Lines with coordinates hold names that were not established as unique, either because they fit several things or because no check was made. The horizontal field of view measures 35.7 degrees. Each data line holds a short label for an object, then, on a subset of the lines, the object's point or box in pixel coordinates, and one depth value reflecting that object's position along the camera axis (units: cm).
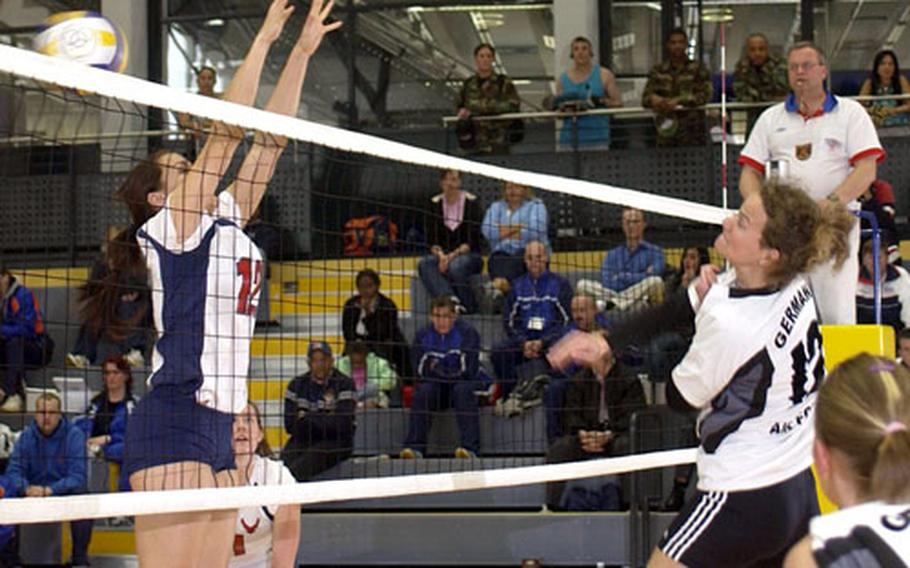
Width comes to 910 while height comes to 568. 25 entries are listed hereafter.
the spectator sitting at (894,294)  977
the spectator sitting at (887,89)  1209
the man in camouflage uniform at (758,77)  1219
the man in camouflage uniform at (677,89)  1219
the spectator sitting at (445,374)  928
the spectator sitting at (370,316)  980
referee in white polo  647
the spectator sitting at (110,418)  940
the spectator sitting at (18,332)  1048
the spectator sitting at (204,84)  1284
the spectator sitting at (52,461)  907
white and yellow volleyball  586
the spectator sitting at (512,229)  1023
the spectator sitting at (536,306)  919
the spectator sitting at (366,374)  971
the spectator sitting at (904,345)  838
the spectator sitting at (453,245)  1038
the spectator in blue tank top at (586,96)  1269
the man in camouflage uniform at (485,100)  1287
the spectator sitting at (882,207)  819
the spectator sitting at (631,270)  959
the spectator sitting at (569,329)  855
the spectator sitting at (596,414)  873
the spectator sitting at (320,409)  877
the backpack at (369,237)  1141
